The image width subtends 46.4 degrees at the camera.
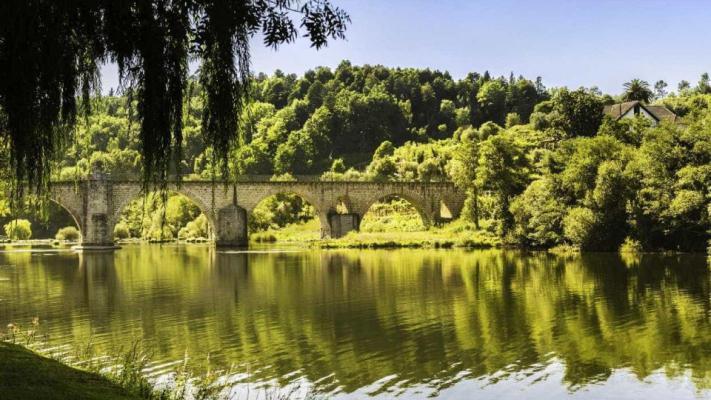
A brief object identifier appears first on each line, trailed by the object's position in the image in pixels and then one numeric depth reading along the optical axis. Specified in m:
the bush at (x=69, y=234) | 85.06
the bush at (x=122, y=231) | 87.44
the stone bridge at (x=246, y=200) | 65.62
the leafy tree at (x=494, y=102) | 139.50
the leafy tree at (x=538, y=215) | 52.16
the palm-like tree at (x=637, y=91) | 86.38
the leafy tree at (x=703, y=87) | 129.75
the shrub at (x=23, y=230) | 87.69
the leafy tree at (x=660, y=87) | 165.12
